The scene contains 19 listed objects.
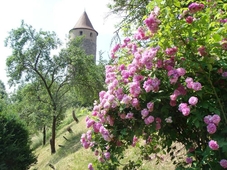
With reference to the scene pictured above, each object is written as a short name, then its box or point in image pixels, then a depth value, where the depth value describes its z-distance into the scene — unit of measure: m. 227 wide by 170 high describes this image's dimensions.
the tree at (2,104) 9.58
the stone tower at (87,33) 48.88
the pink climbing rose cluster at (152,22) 2.80
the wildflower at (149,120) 2.93
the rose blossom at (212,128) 2.43
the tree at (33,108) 17.66
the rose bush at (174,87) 2.64
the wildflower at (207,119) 2.49
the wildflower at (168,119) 2.88
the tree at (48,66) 17.23
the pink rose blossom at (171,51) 2.85
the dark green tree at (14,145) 8.43
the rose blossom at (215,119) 2.44
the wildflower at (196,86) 2.57
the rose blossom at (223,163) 2.43
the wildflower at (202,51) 2.72
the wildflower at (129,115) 3.15
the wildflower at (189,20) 2.64
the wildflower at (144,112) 2.95
